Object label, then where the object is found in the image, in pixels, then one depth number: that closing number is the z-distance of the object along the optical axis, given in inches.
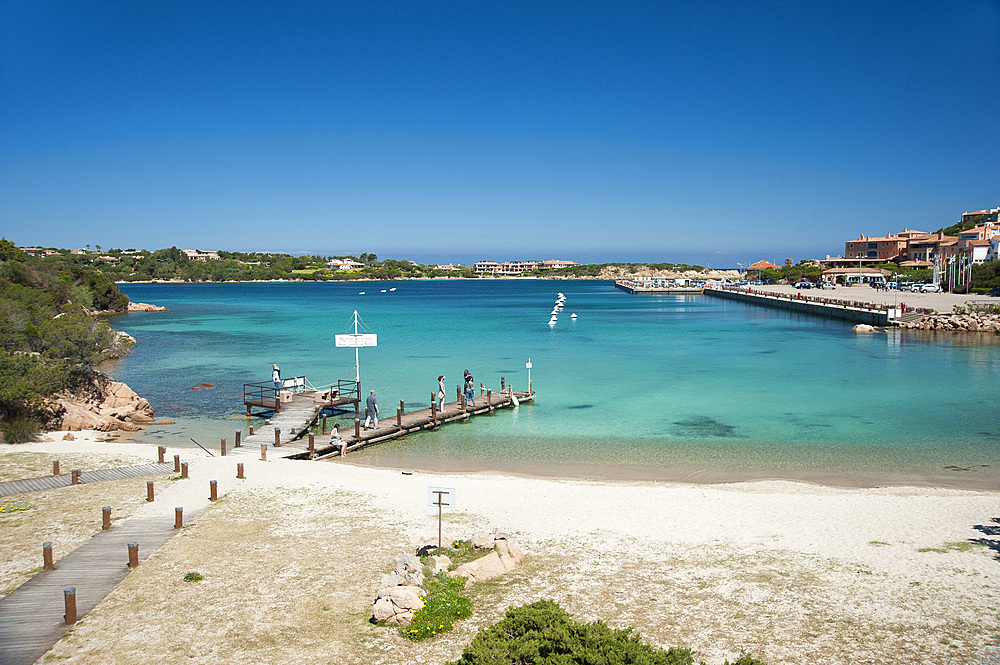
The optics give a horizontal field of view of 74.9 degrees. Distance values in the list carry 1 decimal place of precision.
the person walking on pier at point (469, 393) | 946.1
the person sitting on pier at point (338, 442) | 732.7
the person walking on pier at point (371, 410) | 816.3
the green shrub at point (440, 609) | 308.8
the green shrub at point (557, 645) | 247.4
